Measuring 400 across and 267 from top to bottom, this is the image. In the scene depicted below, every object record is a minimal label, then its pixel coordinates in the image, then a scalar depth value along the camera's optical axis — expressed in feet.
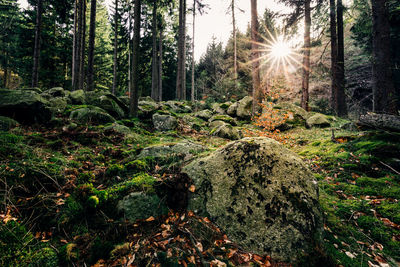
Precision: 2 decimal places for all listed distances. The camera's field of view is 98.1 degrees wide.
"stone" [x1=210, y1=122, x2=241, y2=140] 25.21
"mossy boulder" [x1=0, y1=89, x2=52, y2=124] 16.34
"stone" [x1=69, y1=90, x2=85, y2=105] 30.37
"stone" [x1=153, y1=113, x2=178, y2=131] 26.96
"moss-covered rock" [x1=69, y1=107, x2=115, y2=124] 21.11
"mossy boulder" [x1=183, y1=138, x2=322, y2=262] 7.14
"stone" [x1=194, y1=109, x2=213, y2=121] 39.04
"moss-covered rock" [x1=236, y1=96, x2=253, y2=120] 39.06
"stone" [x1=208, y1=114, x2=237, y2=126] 34.65
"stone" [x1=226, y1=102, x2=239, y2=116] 41.06
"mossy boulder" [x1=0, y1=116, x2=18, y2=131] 13.96
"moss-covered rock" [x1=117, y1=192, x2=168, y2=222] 7.97
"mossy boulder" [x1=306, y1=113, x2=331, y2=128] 30.68
